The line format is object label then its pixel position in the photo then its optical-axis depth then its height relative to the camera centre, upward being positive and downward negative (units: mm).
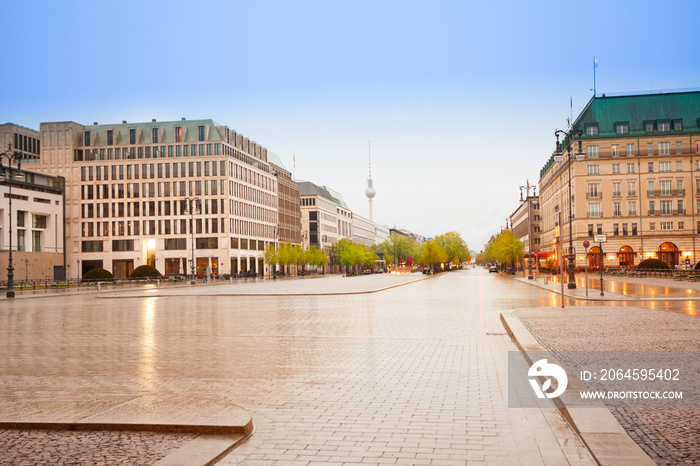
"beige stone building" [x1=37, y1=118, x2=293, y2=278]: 101625 +10555
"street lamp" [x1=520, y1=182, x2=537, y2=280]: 138325 +1762
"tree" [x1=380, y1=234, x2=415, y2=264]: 177062 +828
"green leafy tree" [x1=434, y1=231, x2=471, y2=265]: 166750 +2249
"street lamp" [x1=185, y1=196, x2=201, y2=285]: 95450 +7847
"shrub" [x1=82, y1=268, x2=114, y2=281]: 69275 -2160
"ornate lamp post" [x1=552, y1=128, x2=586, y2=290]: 38906 -1177
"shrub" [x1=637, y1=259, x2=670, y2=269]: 67938 -1794
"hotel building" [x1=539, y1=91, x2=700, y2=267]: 91375 +10084
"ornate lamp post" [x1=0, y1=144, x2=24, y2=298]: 42406 -1534
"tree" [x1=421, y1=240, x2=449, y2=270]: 123812 -750
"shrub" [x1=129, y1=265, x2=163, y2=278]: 73000 -2057
